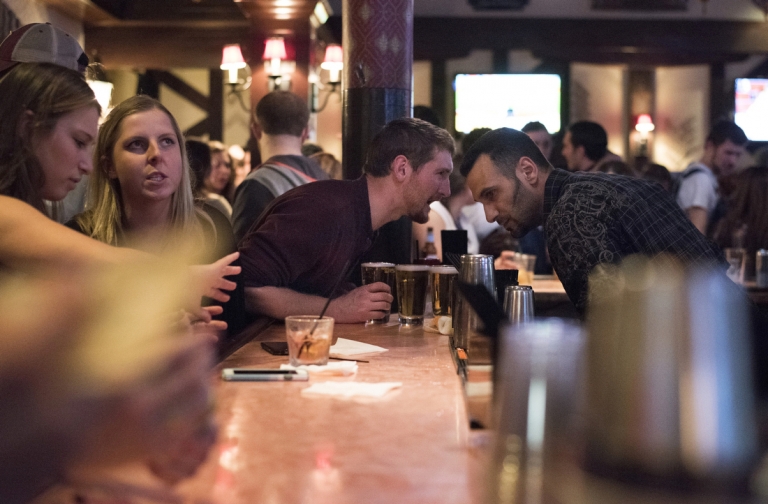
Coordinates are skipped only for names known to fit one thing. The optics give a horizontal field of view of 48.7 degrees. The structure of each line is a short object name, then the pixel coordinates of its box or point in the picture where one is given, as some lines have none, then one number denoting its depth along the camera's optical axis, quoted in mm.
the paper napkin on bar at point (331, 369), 1584
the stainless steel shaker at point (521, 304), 1753
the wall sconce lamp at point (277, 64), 7469
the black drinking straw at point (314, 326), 1599
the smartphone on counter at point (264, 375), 1503
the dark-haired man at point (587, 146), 5348
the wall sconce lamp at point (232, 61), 7656
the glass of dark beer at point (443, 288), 2303
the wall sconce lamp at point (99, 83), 3118
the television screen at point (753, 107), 9266
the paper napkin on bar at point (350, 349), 1820
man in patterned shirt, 2285
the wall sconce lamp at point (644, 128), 9383
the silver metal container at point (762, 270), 4121
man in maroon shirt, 2430
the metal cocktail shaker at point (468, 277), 1871
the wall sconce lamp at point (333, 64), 7516
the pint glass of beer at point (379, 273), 2518
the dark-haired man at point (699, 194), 5016
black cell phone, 1824
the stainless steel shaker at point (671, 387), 791
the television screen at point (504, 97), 9203
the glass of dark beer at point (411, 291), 2355
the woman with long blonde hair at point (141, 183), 2139
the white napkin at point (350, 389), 1397
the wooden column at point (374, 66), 3316
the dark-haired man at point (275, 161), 3586
